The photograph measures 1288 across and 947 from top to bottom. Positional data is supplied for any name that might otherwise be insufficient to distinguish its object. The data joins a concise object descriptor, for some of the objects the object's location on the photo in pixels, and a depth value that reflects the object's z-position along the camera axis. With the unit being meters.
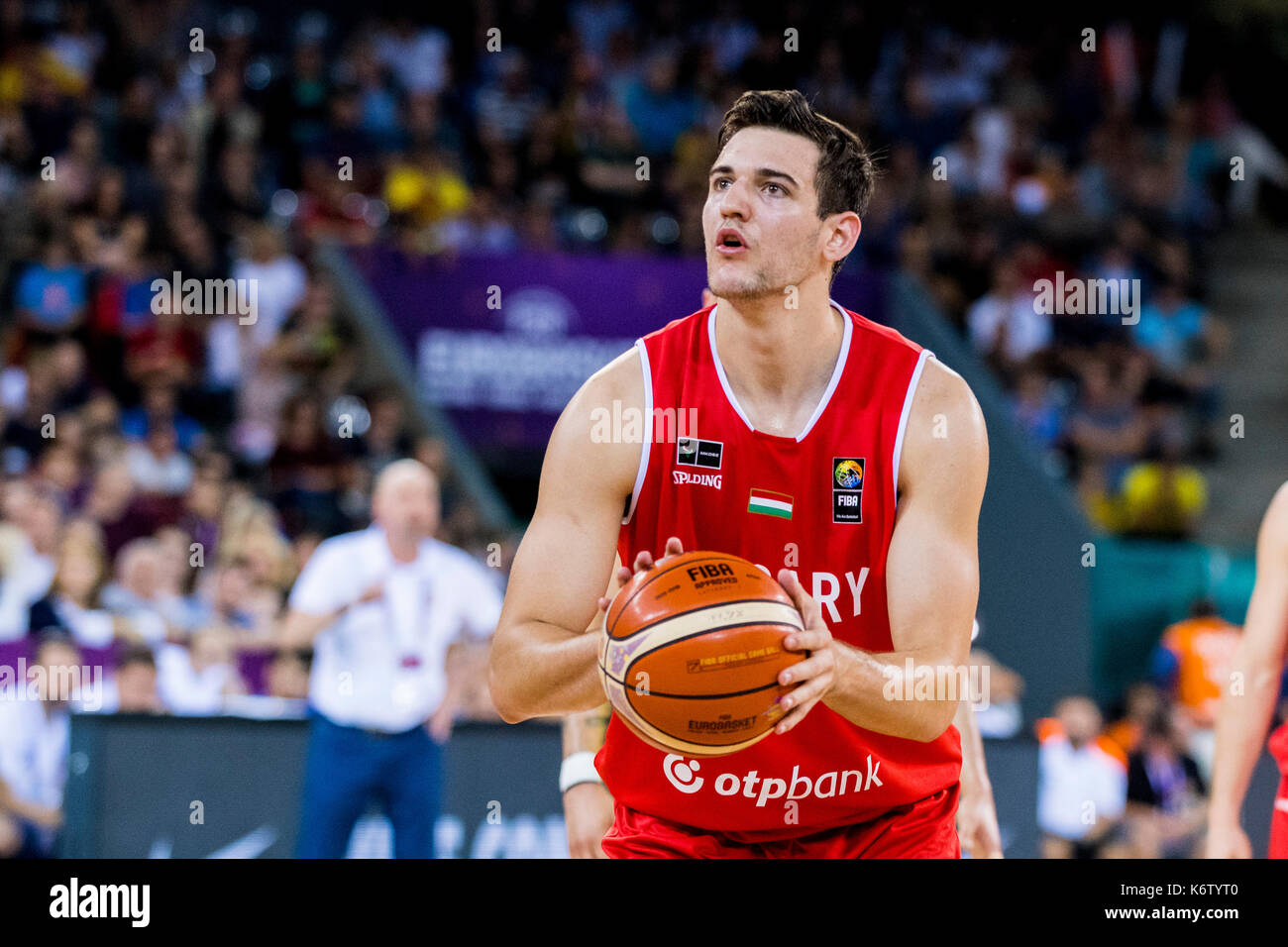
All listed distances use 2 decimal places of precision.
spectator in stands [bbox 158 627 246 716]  7.61
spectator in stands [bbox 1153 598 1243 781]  10.05
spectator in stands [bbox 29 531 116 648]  7.88
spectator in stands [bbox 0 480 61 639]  8.16
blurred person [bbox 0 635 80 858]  7.09
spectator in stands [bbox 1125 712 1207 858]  8.25
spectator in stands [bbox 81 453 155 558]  8.81
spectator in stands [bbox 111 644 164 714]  7.38
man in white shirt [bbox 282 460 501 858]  6.74
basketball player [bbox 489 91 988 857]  3.52
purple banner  10.44
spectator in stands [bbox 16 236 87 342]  9.92
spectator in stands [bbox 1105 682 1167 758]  8.93
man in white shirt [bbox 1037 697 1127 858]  8.43
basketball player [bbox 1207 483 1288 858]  4.08
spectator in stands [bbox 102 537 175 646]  8.25
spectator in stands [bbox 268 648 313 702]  7.87
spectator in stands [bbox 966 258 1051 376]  12.21
